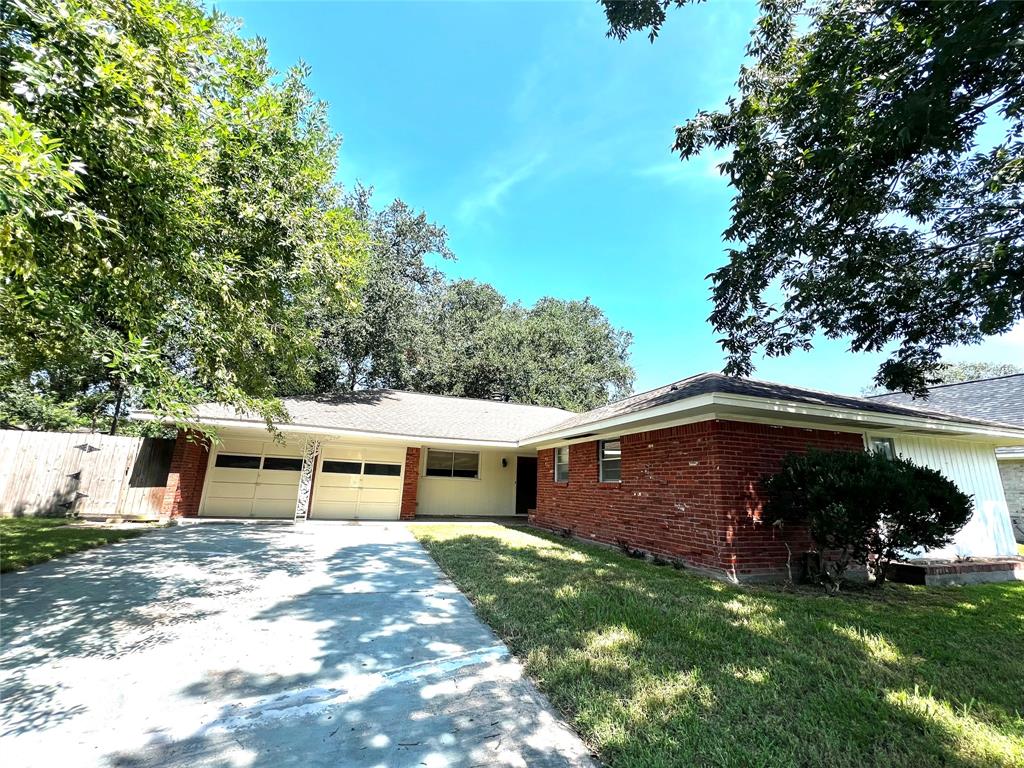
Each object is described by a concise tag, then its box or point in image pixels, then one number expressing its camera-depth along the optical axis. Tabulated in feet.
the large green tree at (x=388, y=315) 59.00
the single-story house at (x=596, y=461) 21.53
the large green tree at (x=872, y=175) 12.80
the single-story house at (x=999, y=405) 41.22
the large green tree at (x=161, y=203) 9.09
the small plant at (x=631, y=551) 25.48
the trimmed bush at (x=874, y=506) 17.34
